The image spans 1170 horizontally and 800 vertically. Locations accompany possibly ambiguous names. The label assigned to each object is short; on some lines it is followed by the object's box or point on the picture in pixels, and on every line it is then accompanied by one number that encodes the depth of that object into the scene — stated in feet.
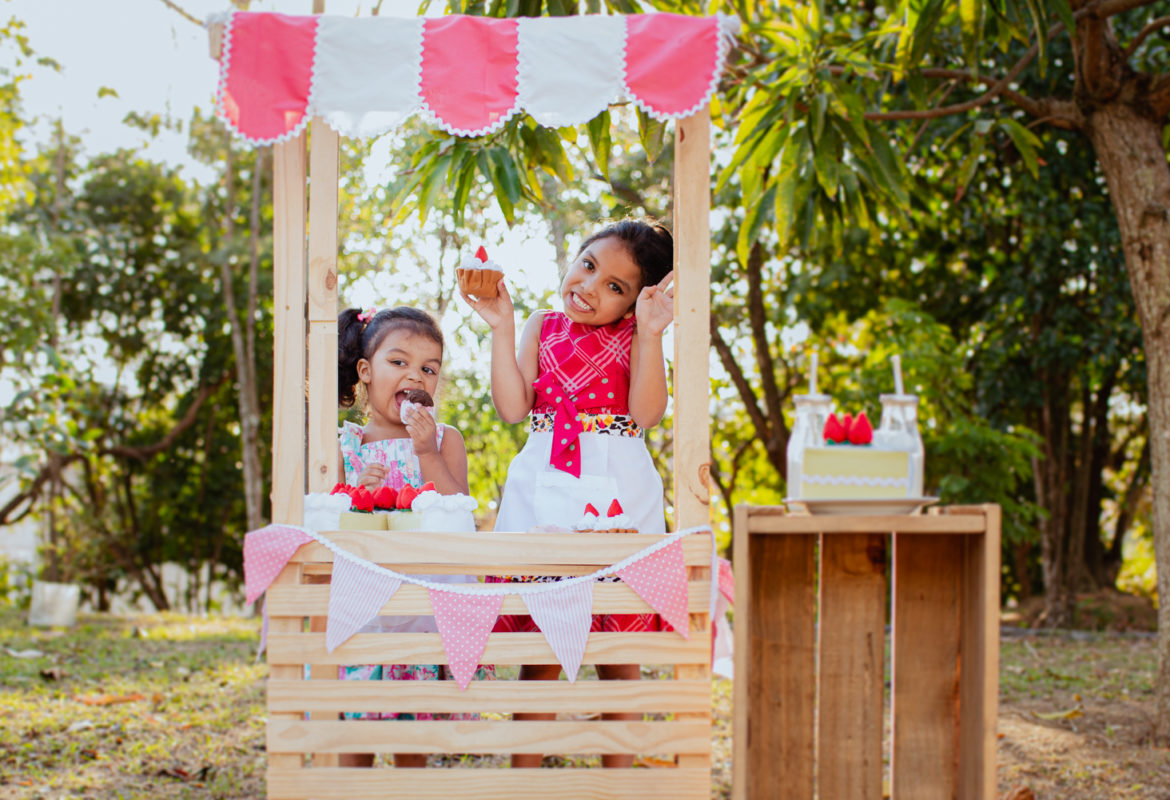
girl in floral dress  8.77
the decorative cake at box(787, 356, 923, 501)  5.78
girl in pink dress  8.04
